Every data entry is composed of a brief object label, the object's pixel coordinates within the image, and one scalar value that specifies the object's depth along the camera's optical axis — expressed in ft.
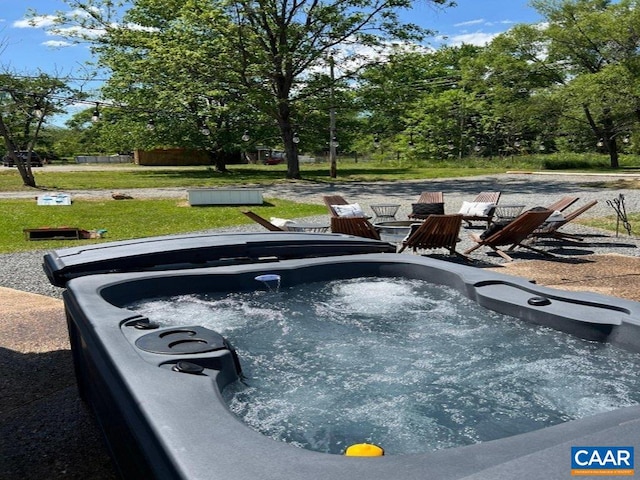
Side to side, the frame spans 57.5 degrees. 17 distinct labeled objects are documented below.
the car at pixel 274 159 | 146.74
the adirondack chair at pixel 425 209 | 32.19
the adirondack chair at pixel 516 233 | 24.23
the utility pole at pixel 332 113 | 70.90
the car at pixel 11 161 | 125.08
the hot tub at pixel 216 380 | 5.52
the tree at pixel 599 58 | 83.51
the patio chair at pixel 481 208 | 30.99
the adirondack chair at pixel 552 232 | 27.81
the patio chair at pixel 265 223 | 26.76
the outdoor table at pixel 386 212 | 33.95
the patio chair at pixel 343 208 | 30.43
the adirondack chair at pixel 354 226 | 25.53
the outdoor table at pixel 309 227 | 27.96
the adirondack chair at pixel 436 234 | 23.59
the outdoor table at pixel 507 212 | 36.41
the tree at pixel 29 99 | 60.44
